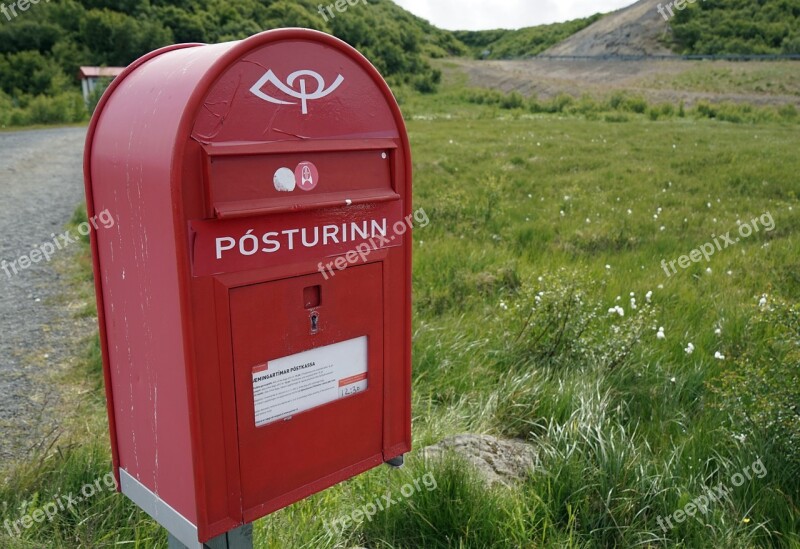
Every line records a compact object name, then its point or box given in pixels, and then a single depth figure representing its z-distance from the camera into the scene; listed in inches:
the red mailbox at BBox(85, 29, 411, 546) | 59.2
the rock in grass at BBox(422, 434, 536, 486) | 110.7
